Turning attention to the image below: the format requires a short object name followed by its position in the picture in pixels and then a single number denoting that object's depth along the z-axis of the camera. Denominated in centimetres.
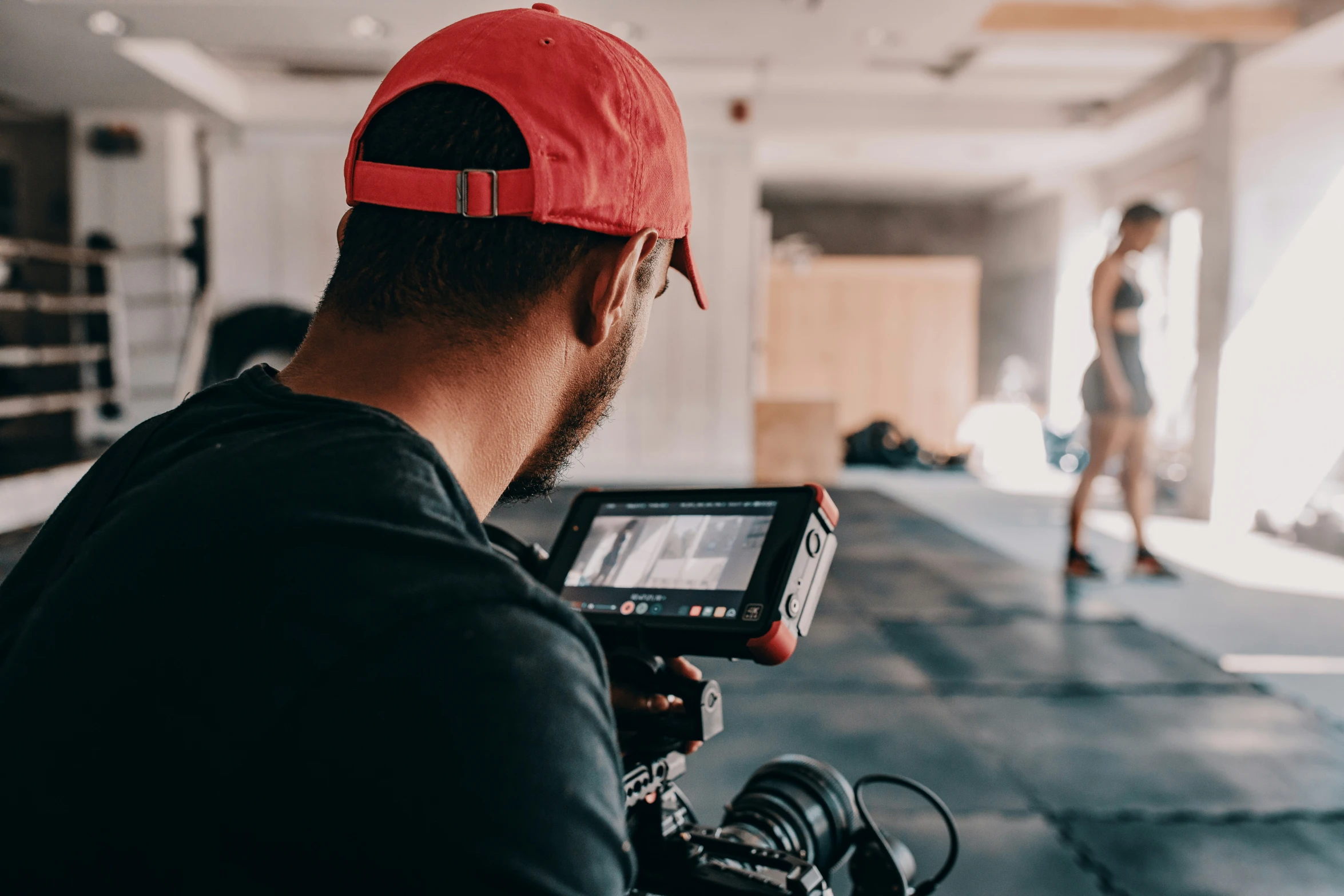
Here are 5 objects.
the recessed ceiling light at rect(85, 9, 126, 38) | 448
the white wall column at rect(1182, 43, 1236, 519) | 511
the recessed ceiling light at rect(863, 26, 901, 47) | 479
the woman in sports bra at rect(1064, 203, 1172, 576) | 355
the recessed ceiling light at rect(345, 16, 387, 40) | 466
